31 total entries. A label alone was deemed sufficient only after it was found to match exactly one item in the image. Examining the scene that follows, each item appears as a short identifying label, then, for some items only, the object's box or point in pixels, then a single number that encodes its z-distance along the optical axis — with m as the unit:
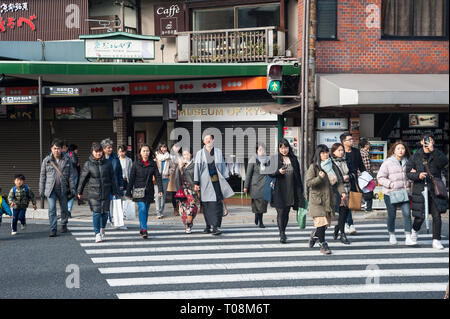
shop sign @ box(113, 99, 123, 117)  18.06
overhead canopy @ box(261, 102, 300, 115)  15.63
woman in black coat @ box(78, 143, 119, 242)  10.16
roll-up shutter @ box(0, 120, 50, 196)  19.52
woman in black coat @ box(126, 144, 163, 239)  10.53
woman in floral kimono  11.20
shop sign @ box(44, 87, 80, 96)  14.43
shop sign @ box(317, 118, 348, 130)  16.23
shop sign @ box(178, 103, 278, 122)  16.77
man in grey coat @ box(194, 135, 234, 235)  10.88
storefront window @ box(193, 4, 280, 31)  17.28
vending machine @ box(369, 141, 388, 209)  15.43
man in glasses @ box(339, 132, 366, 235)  10.16
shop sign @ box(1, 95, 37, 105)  15.19
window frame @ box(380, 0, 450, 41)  16.27
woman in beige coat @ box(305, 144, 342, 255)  8.92
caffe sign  17.86
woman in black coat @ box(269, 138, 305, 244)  9.80
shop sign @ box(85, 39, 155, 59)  16.67
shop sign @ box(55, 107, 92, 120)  18.67
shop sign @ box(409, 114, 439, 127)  16.78
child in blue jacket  11.10
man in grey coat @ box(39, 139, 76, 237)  10.88
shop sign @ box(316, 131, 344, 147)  16.12
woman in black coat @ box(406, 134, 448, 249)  9.32
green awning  15.95
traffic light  15.23
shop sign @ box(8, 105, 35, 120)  19.20
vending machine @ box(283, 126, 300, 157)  16.41
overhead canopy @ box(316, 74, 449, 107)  14.17
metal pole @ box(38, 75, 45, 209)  14.10
